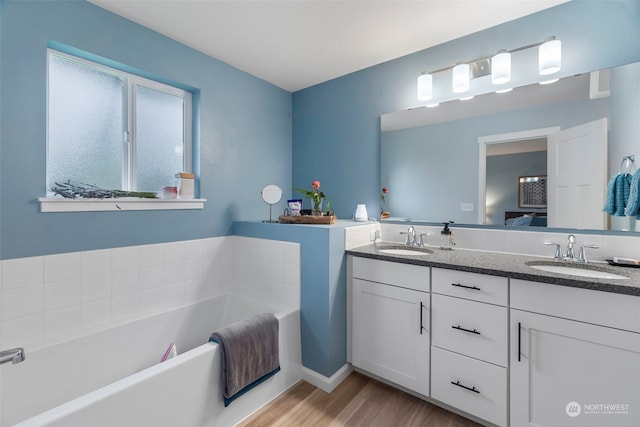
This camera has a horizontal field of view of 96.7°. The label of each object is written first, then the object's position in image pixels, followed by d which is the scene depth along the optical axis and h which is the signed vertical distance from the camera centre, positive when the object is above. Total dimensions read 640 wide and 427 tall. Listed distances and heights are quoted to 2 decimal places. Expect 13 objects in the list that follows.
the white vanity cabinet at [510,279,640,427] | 1.12 -0.62
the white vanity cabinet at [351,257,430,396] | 1.64 -0.68
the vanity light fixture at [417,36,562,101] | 1.65 +0.94
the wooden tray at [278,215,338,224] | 2.09 -0.06
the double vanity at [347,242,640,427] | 1.15 -0.60
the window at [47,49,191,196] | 1.70 +0.57
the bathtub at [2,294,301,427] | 1.11 -0.83
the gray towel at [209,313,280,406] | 1.45 -0.77
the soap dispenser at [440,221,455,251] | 1.99 -0.19
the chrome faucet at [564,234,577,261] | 1.60 -0.21
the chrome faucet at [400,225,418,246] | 2.14 -0.19
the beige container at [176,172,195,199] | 2.12 +0.20
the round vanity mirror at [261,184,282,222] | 2.39 +0.15
